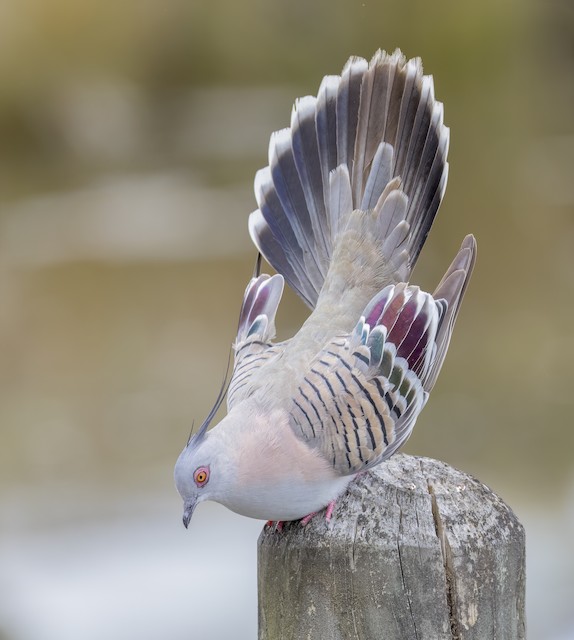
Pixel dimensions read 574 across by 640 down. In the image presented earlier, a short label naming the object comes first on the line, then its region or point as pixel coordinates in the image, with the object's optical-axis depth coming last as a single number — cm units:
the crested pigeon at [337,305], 582
